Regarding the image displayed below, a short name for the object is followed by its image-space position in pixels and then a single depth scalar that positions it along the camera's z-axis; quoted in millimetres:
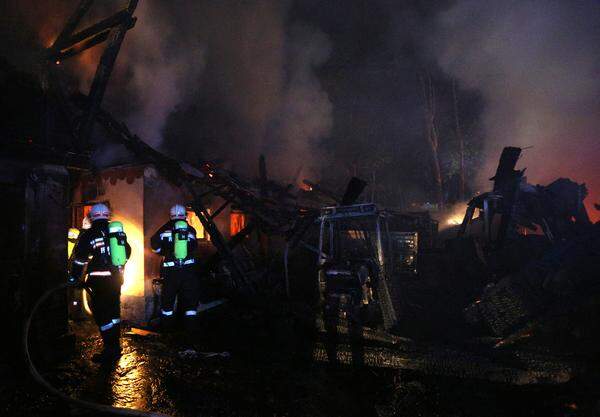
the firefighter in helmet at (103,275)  4758
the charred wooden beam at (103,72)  6473
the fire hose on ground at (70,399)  3118
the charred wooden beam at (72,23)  6238
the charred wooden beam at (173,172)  7316
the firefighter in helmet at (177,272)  5633
